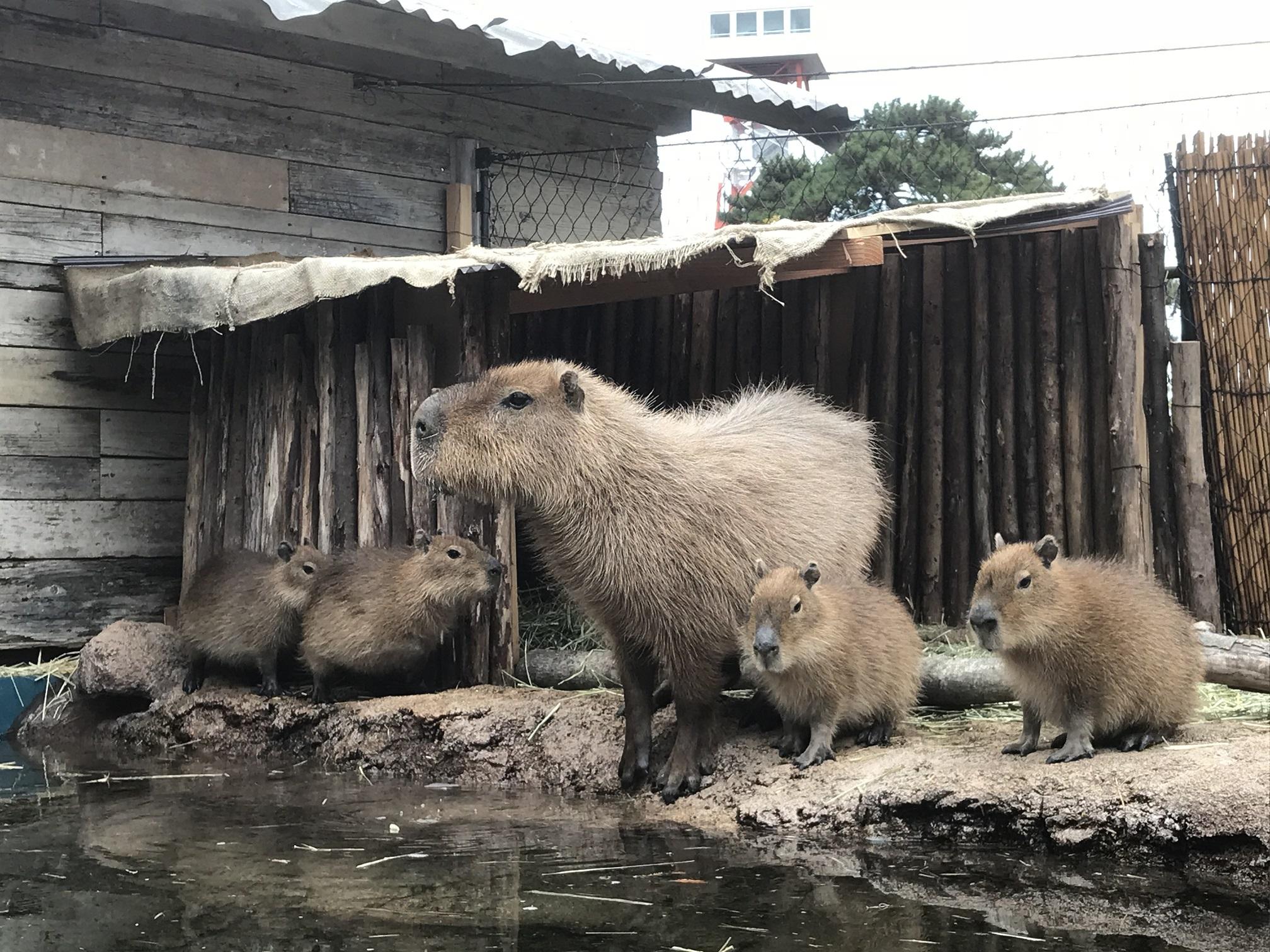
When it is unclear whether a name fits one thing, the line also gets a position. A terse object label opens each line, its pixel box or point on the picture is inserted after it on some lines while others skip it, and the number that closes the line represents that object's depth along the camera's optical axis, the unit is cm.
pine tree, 1314
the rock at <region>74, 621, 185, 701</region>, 685
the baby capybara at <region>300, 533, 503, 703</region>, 627
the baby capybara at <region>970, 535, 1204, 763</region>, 474
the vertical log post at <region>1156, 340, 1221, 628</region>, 659
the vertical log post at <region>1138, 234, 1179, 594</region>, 668
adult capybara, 516
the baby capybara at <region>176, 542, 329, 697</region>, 666
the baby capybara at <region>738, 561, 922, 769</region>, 492
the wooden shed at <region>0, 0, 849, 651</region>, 761
